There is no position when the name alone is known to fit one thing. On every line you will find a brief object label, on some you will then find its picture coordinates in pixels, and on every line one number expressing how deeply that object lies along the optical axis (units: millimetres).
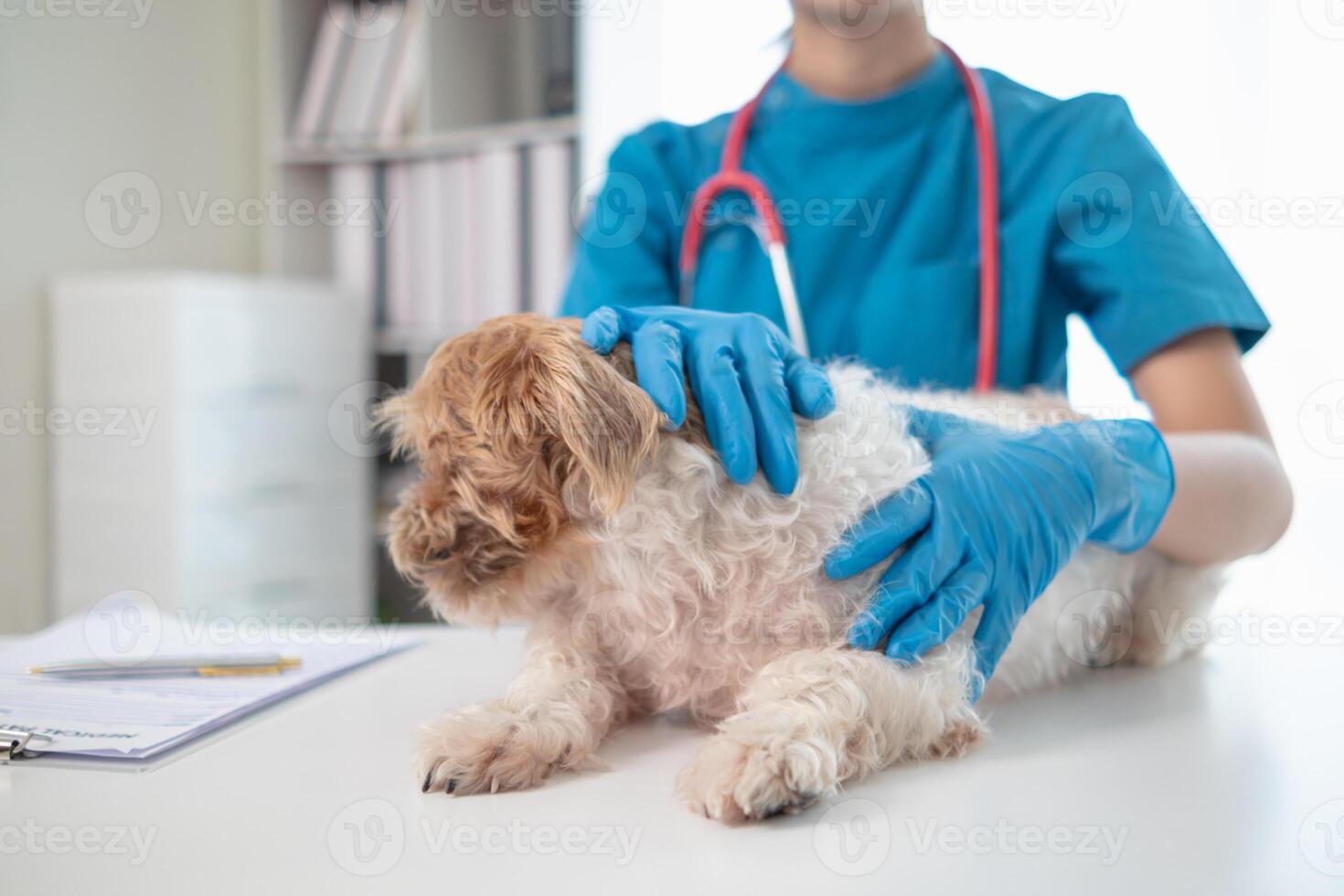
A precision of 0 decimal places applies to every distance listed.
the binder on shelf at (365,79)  3061
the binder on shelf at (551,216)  2914
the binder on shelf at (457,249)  3039
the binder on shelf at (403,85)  3004
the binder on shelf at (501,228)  2971
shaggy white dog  767
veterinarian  1175
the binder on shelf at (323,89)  3143
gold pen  1039
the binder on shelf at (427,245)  3094
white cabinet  2572
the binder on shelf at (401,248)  3158
